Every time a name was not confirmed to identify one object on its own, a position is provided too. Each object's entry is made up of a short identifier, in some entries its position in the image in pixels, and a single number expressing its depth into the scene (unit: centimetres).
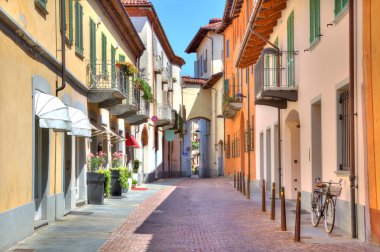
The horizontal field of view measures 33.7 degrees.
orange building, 3058
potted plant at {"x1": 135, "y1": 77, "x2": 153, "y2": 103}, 2817
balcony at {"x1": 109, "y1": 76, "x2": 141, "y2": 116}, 2381
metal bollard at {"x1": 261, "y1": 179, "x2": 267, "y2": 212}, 1662
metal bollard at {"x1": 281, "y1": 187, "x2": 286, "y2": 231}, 1187
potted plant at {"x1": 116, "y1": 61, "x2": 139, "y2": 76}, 2319
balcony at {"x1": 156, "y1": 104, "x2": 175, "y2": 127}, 4198
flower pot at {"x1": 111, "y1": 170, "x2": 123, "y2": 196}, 2241
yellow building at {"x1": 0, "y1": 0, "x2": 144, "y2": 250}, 1004
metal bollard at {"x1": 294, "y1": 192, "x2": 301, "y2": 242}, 1043
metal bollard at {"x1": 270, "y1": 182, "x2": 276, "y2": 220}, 1430
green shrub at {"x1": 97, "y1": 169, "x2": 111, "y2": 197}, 1977
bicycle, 1213
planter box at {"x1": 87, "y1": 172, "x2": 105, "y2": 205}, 1884
